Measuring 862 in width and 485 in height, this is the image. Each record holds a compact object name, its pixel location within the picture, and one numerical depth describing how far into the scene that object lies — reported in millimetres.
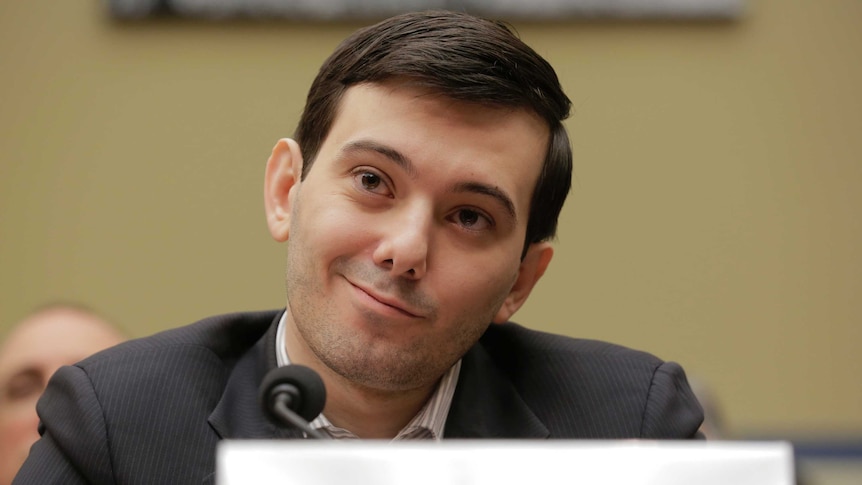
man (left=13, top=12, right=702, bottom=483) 3433
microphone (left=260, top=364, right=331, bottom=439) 3287
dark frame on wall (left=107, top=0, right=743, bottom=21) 4427
